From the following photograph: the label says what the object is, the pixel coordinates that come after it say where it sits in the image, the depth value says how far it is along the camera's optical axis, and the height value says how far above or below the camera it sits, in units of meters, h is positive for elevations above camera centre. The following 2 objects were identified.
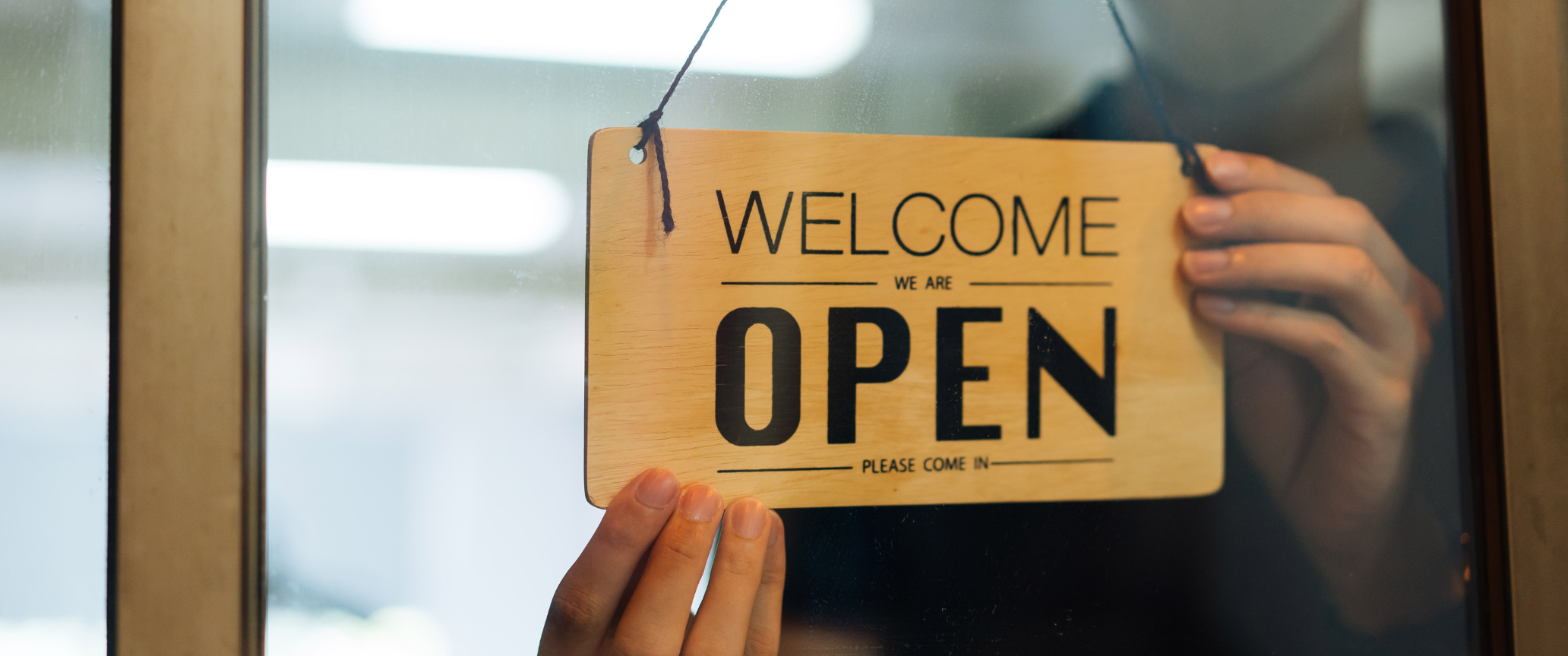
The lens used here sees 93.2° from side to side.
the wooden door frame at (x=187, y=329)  0.49 +0.01
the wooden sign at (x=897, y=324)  0.54 +0.01
